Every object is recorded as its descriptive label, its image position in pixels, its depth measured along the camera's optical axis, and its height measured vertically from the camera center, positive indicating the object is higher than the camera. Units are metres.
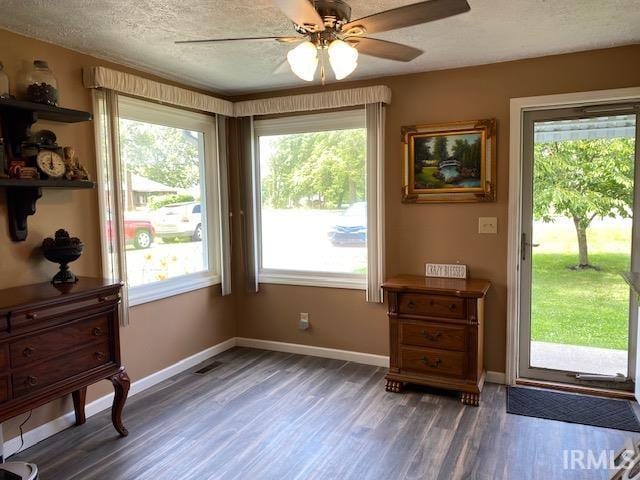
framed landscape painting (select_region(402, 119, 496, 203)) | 3.37 +0.33
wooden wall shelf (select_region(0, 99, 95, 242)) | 2.48 +0.34
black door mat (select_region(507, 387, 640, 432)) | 2.83 -1.35
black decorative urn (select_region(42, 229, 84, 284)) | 2.64 -0.22
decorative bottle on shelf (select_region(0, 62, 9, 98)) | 2.38 +0.68
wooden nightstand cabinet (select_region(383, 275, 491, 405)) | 3.11 -0.90
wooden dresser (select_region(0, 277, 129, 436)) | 2.13 -0.67
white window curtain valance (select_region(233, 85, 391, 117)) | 3.59 +0.90
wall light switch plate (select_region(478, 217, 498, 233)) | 3.38 -0.15
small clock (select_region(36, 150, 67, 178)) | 2.55 +0.28
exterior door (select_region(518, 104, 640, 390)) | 3.14 -0.30
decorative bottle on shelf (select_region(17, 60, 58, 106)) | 2.53 +0.72
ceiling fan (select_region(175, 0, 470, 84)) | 1.64 +0.72
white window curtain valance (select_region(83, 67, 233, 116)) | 2.92 +0.88
